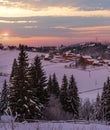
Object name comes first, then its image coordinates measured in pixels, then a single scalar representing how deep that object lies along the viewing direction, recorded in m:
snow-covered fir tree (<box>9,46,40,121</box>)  17.79
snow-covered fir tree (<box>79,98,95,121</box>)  42.43
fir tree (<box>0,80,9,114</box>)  29.81
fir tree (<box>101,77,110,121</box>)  27.41
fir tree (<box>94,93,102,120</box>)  31.75
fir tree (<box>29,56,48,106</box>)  21.62
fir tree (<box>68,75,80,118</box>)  29.51
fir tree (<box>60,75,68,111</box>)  29.52
